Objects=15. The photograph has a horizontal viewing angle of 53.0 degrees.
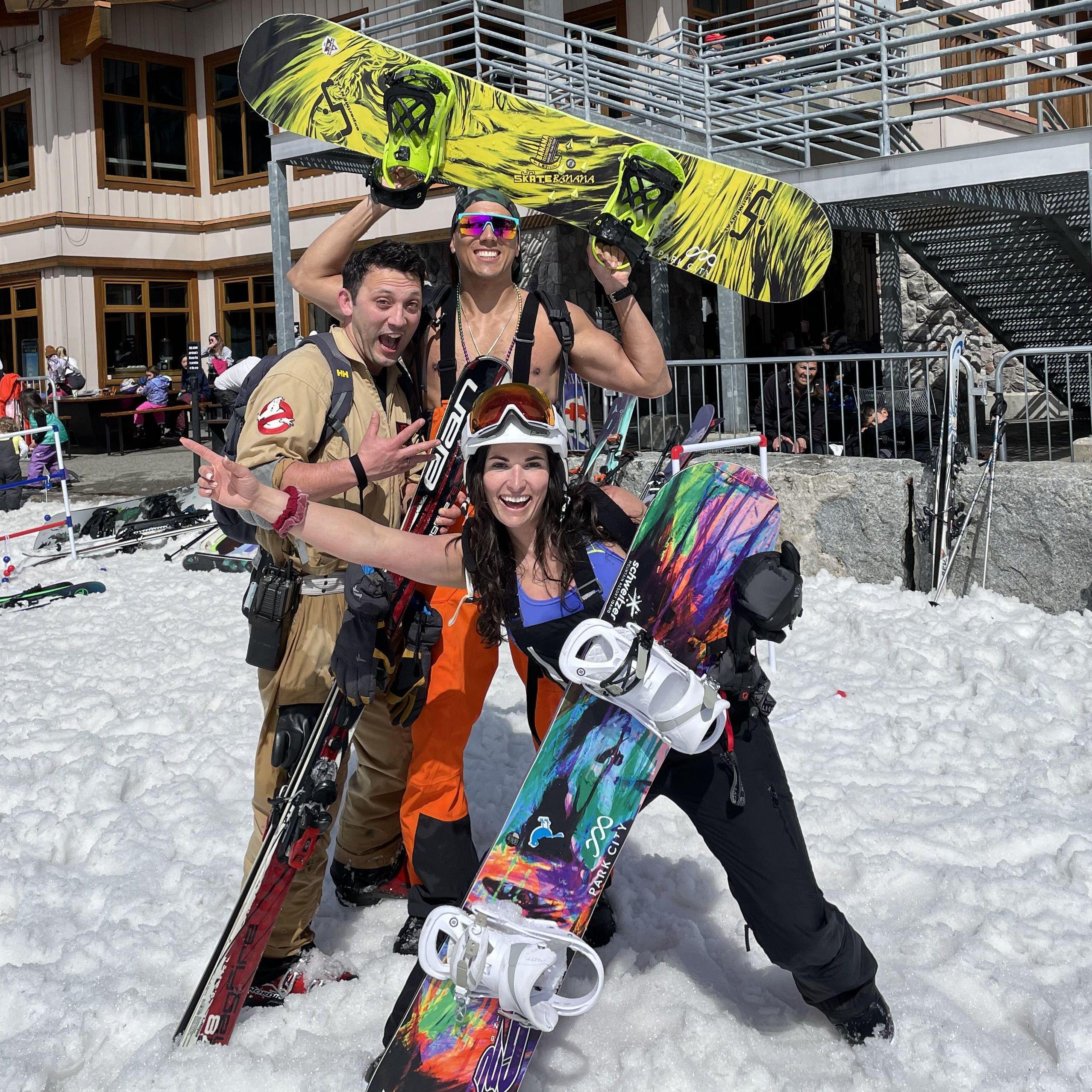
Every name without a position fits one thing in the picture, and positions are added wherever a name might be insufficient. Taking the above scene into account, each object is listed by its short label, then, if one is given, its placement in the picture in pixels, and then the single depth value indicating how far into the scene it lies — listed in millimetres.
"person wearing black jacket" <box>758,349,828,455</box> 8055
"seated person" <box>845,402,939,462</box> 7664
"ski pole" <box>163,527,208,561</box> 8945
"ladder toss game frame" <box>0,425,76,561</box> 8797
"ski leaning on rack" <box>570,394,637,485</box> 3920
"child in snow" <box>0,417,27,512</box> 9523
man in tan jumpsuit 2762
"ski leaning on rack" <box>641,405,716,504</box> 4777
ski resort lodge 9117
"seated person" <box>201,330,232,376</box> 17344
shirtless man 3012
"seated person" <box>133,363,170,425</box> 17156
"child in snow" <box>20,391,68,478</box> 10242
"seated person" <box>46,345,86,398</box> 16750
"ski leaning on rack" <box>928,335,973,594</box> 6371
